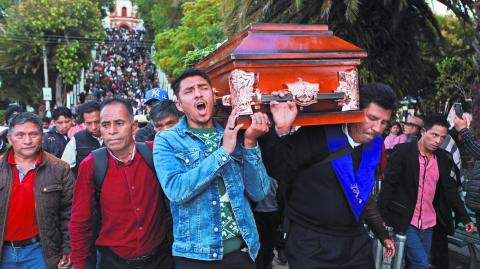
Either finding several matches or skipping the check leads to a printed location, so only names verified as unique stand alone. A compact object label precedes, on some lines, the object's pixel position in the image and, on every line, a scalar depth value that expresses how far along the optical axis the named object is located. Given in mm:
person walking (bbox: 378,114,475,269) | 4230
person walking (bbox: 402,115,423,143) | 8156
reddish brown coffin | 2393
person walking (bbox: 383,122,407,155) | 9281
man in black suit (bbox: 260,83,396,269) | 2697
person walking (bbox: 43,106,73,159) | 5918
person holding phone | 4312
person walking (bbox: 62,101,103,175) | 4477
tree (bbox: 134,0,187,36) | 28828
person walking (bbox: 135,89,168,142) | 4531
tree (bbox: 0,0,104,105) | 27703
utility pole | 24884
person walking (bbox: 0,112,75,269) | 3354
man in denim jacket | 2289
